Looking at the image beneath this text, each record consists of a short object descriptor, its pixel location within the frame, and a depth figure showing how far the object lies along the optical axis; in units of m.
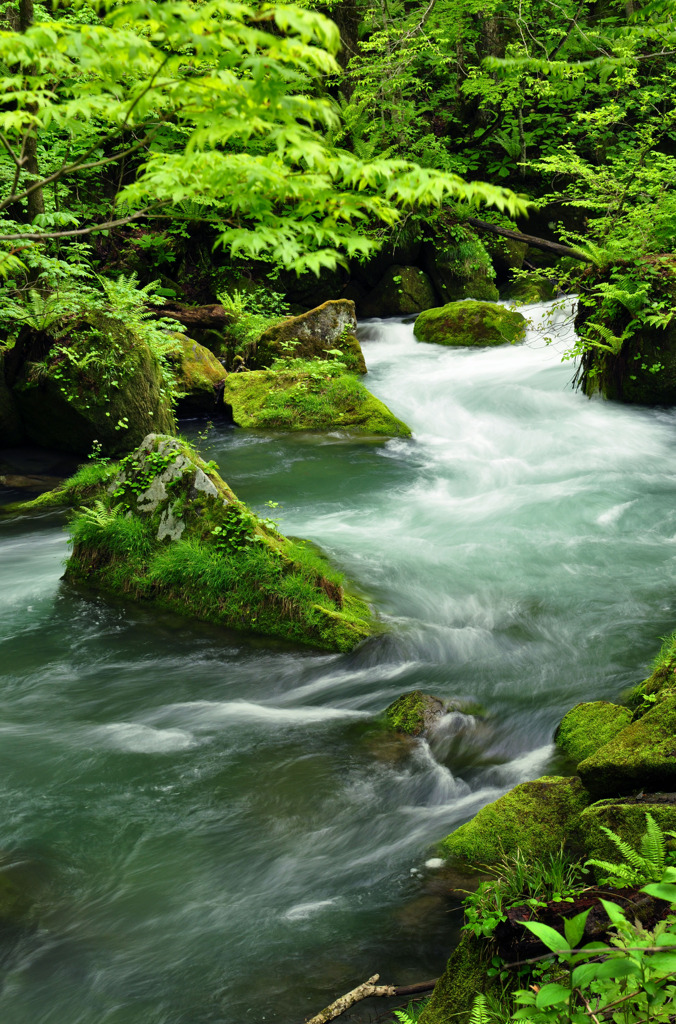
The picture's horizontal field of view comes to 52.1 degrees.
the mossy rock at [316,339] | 13.34
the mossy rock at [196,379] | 12.21
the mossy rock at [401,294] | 17.89
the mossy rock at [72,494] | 8.65
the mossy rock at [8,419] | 9.91
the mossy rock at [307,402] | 11.72
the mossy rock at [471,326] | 14.80
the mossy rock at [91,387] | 9.47
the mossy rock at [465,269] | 17.52
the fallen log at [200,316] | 14.45
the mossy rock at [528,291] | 16.89
